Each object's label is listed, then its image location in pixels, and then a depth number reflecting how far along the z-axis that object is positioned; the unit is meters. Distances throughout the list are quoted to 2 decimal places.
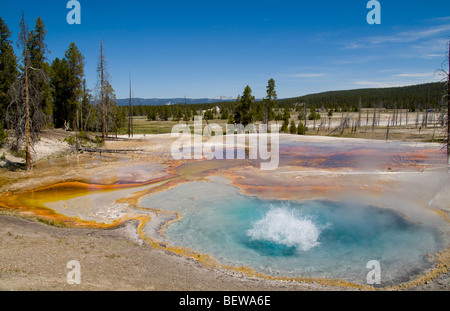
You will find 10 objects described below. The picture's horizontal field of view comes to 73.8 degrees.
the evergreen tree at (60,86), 39.78
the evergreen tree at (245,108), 54.00
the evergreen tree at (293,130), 55.51
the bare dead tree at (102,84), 32.43
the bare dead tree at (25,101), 19.04
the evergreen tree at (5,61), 29.11
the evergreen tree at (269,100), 58.34
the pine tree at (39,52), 32.61
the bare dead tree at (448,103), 15.59
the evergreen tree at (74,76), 39.06
